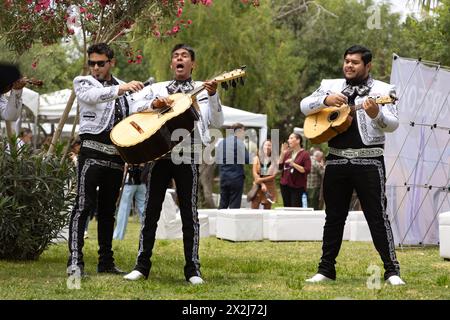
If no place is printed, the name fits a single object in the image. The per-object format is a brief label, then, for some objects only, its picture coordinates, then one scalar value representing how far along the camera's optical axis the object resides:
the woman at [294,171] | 16.61
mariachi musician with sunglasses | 8.08
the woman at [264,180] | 17.41
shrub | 9.31
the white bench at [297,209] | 14.46
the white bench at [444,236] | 10.73
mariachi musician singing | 7.81
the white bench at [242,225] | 14.03
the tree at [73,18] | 9.95
